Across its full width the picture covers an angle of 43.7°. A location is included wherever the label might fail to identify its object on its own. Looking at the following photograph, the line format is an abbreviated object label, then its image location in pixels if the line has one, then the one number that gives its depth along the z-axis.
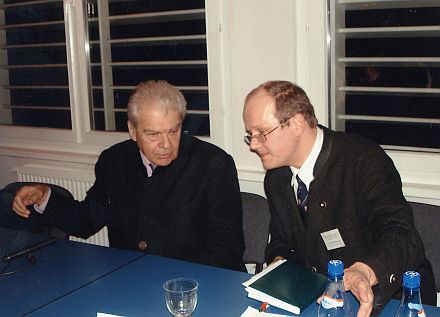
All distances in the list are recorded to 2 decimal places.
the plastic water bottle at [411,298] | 1.43
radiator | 4.00
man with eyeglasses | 2.12
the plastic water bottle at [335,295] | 1.51
